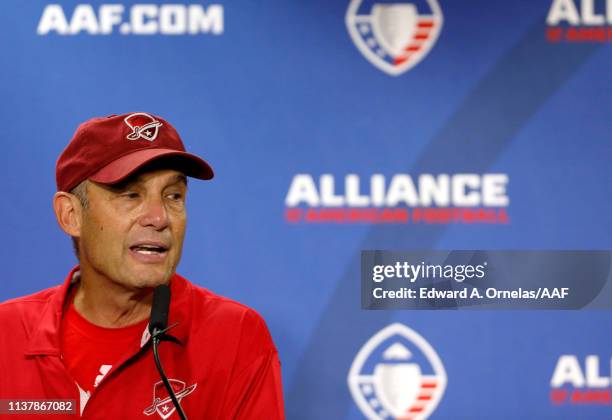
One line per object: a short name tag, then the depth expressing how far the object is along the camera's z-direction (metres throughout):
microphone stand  9.21
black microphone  9.23
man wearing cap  9.48
